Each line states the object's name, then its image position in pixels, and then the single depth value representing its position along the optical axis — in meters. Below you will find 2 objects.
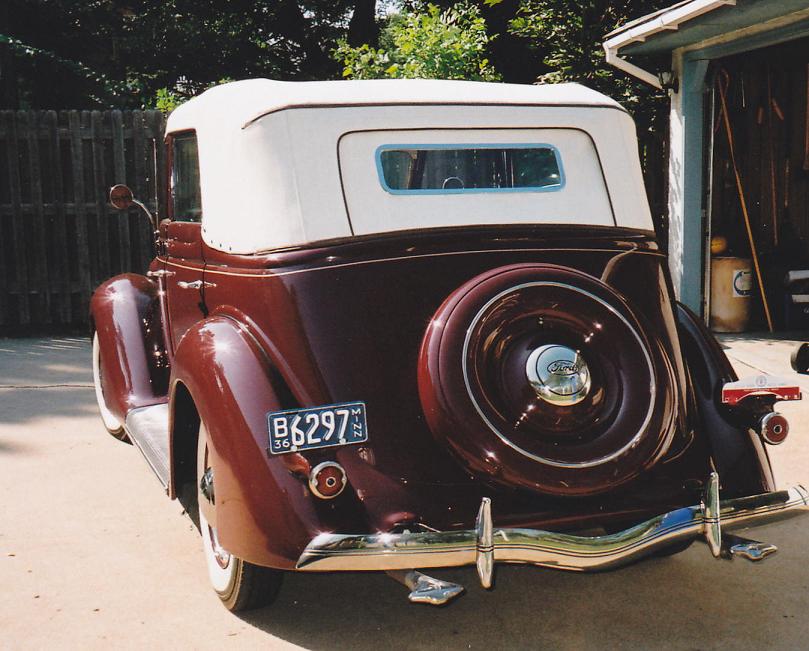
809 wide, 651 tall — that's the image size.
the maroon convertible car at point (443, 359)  2.91
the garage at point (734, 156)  8.31
